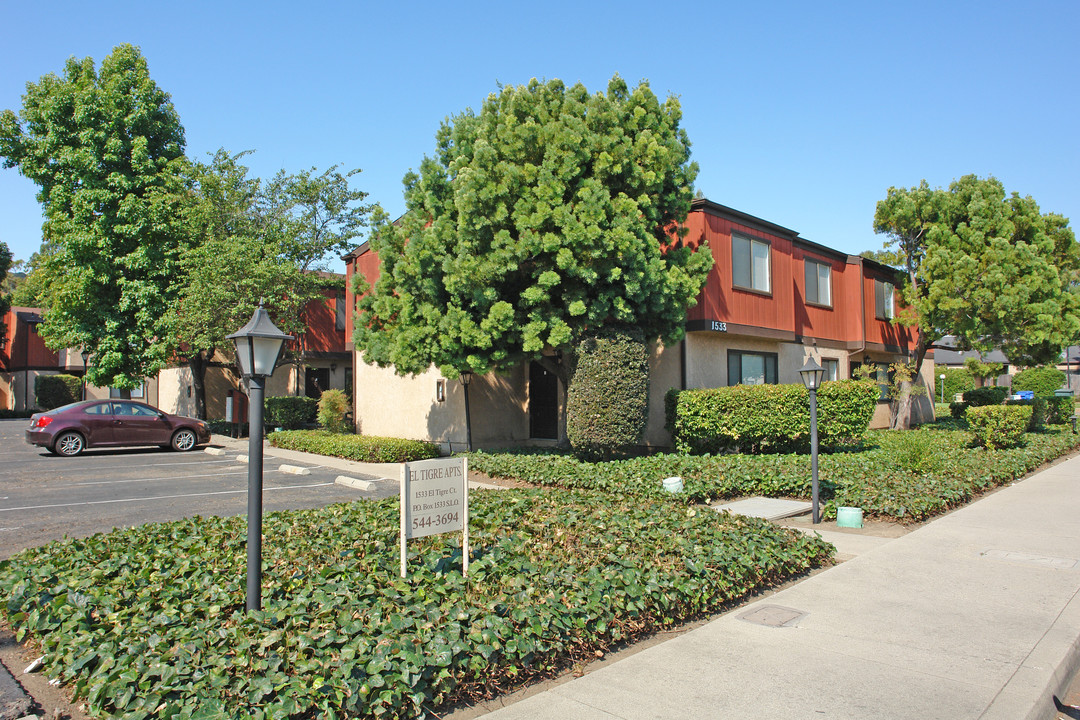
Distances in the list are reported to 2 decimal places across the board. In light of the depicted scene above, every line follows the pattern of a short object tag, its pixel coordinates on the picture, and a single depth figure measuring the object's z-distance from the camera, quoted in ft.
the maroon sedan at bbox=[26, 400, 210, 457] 56.65
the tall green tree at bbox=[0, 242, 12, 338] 124.06
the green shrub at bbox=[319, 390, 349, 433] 64.34
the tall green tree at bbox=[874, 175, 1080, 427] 63.46
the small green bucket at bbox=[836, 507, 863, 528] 30.12
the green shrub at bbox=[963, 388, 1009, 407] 81.30
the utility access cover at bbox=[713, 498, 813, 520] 31.12
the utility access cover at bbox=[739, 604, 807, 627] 17.89
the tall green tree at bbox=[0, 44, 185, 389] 75.25
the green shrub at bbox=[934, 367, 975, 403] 132.05
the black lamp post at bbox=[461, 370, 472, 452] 52.80
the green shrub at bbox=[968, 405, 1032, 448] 52.16
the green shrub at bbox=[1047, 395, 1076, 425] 80.69
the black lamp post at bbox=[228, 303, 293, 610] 15.78
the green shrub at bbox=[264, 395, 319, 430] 77.10
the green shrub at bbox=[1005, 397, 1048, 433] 70.44
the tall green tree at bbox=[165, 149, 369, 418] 66.39
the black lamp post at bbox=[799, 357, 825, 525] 31.17
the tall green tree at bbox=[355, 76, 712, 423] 40.19
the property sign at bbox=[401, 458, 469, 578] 17.37
